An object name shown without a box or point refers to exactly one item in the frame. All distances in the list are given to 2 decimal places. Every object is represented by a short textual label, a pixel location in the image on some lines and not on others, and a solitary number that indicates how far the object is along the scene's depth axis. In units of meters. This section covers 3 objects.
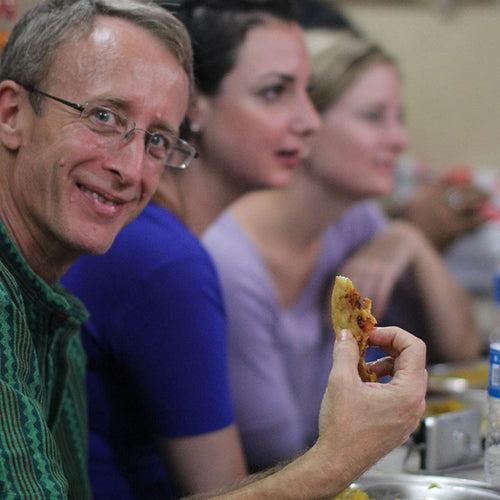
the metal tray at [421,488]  1.74
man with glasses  1.64
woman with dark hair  1.81
